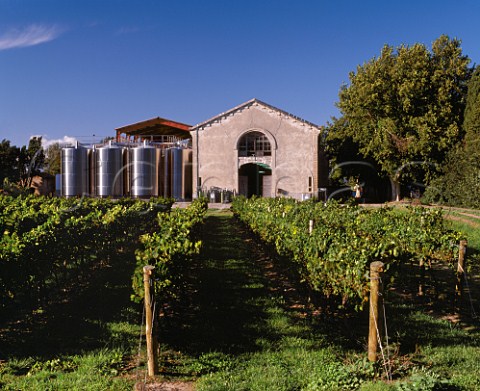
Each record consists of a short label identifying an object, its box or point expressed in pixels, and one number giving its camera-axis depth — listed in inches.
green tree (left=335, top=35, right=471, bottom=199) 1159.6
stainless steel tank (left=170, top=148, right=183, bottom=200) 1466.5
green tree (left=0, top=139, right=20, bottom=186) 1779.3
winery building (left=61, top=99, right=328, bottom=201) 1402.6
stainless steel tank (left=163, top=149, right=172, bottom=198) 1481.3
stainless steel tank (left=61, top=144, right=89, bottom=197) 1461.2
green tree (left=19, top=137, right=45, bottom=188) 1847.9
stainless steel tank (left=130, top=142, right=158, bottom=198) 1435.8
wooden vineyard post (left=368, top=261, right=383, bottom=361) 205.6
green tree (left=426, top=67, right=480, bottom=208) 872.9
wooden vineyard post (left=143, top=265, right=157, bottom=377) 200.7
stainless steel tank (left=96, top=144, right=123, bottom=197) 1438.2
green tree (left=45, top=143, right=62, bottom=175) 2230.6
